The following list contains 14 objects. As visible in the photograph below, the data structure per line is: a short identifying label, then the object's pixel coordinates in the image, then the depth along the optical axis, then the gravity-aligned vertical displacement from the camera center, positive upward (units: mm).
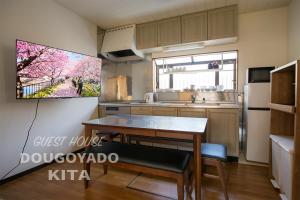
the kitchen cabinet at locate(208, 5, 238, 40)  2760 +1261
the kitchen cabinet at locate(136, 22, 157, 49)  3361 +1269
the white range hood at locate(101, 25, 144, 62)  3469 +1107
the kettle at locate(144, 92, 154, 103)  3645 +2
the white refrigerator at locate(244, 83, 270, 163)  2453 -368
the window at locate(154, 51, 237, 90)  3273 +532
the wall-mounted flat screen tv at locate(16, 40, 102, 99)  2031 +352
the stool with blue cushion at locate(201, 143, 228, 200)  1578 -585
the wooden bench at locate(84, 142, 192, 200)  1470 -614
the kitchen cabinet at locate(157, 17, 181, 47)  3154 +1265
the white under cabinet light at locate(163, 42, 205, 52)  3152 +976
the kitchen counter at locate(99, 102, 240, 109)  2668 -145
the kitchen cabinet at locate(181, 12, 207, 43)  2957 +1264
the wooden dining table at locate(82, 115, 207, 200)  1536 -303
